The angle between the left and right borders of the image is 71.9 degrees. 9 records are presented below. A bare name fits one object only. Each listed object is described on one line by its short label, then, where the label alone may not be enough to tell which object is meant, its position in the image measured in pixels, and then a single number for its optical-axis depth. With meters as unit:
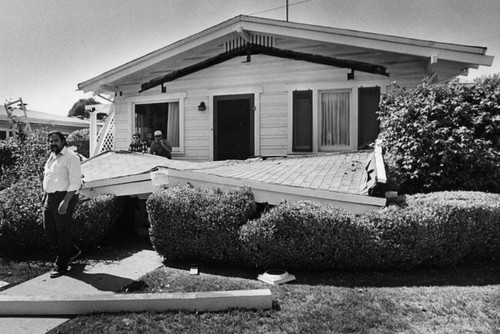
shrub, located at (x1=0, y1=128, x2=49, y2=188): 6.95
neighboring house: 20.41
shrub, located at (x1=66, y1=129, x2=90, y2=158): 21.72
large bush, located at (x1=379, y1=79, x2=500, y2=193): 6.34
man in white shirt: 4.84
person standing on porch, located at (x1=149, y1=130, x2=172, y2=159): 10.14
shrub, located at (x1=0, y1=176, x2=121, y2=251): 5.82
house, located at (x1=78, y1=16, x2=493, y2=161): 8.74
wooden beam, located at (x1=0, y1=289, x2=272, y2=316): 3.79
